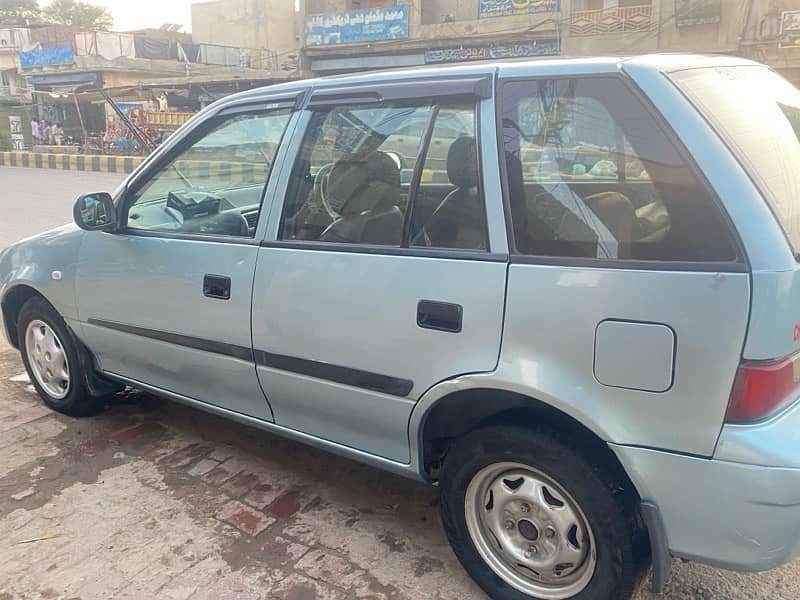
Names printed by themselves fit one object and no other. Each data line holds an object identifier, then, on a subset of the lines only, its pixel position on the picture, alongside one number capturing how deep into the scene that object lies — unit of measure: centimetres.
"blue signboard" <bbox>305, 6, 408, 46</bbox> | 2659
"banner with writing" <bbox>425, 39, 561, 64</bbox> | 2389
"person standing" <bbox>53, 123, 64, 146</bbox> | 2817
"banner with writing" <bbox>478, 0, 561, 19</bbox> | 2361
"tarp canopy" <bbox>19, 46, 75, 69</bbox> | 3251
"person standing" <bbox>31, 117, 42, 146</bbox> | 2834
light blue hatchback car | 187
